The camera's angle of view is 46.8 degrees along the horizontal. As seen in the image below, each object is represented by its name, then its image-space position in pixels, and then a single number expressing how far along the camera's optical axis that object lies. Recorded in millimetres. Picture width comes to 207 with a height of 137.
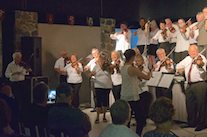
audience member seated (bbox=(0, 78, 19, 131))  2693
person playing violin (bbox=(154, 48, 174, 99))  5023
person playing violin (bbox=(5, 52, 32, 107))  5912
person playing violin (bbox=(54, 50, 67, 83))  6711
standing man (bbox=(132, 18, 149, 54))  6746
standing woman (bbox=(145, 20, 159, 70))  6859
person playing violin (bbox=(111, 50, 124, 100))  5129
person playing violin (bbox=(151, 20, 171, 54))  6414
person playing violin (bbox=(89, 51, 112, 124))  5078
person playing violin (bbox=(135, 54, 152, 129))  4425
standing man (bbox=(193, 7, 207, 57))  5352
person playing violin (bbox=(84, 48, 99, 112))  6261
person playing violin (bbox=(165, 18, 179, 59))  6300
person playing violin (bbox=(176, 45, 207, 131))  4645
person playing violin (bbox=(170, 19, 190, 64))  5774
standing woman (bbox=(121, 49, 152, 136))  3555
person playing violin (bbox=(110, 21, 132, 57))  6906
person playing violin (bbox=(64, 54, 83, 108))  6062
